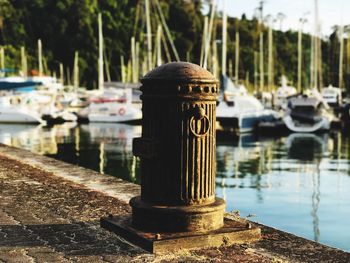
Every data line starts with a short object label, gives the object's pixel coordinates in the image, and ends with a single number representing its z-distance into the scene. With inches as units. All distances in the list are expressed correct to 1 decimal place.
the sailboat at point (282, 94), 1752.0
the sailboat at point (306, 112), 1432.1
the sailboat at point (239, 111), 1376.7
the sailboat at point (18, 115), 1561.3
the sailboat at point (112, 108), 1630.2
